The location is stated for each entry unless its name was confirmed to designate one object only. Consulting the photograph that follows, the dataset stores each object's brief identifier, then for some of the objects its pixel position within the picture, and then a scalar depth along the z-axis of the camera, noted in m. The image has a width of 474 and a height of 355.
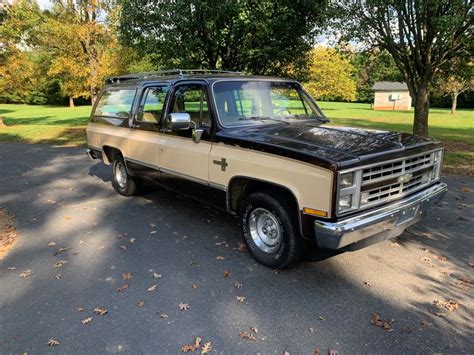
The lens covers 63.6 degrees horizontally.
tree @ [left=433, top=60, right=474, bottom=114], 10.83
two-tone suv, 3.41
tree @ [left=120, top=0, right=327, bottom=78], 10.35
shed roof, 50.81
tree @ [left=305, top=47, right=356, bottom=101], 38.15
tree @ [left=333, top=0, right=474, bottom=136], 8.83
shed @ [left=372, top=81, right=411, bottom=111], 50.25
